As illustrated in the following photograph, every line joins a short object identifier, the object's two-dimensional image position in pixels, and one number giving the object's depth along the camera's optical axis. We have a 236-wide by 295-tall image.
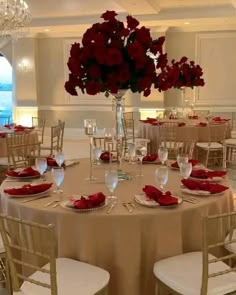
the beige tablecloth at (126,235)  1.80
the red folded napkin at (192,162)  2.56
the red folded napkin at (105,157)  2.76
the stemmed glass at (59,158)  2.49
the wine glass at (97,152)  2.60
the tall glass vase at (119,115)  2.23
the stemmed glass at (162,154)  2.46
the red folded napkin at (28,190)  2.05
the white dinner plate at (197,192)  2.02
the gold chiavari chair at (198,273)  1.58
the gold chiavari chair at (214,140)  4.88
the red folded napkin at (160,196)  1.87
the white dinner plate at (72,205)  1.83
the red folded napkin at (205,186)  2.05
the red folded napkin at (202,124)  4.81
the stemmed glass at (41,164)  2.28
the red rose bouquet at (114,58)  1.97
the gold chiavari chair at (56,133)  4.52
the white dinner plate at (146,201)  1.87
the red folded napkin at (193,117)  5.34
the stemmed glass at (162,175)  2.00
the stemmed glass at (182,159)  2.24
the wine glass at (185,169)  2.12
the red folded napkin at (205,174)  2.29
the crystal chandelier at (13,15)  4.67
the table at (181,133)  4.75
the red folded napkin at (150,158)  2.75
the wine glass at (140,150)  2.39
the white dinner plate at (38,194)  2.03
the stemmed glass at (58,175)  2.00
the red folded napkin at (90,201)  1.83
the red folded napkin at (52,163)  2.57
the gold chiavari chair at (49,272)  1.53
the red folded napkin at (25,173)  2.37
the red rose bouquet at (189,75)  4.07
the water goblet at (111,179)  1.90
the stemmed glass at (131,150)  2.44
